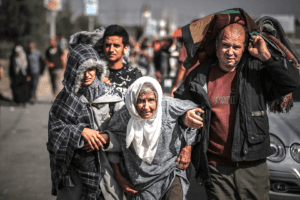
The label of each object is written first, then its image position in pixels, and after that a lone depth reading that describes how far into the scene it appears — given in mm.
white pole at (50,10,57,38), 23688
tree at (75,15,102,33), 67625
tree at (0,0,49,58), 35438
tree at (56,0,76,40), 55184
